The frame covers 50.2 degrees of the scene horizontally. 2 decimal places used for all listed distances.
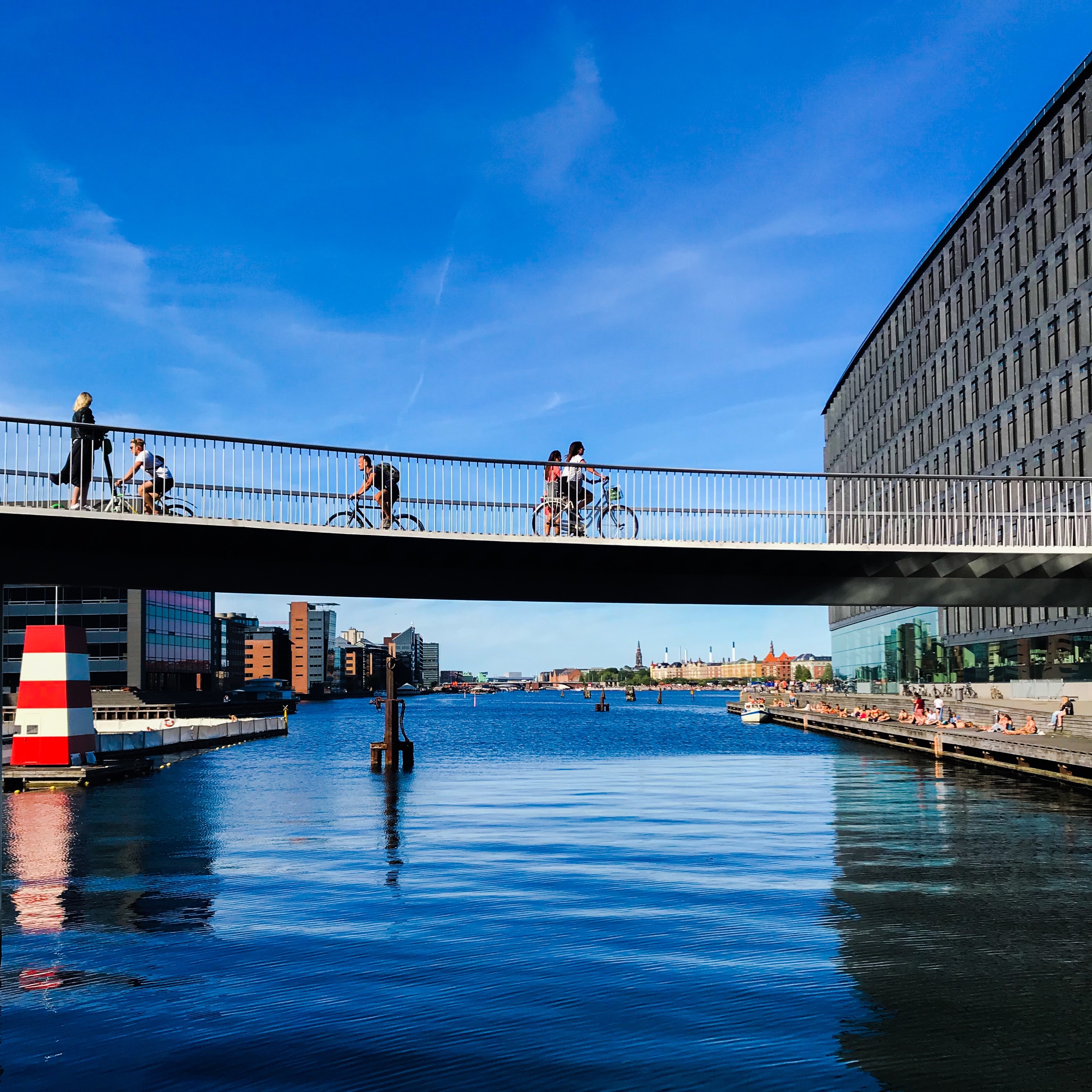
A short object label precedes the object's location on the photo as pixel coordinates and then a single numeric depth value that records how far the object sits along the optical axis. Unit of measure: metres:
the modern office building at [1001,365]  60.53
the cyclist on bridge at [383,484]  23.73
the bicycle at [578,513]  24.95
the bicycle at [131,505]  21.80
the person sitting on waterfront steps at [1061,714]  49.91
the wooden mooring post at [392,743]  51.59
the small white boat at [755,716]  119.94
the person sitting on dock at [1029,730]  51.53
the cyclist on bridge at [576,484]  25.22
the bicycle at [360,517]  23.80
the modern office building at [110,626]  105.06
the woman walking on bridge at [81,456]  21.33
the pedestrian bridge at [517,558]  22.27
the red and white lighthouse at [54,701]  35.53
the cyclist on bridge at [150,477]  21.83
